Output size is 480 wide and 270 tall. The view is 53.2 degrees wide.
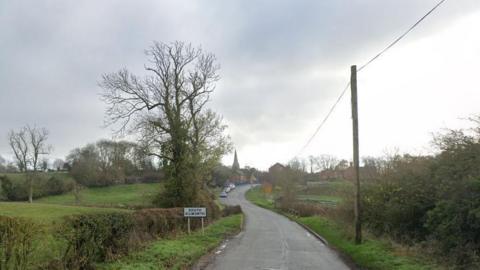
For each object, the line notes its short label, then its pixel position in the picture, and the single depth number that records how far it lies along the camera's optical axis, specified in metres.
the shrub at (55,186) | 92.25
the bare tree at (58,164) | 133.62
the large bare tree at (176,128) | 38.50
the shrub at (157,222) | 18.25
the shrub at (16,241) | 8.23
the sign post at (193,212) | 24.72
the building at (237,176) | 176.15
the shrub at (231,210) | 58.26
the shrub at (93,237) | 10.54
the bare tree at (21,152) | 86.35
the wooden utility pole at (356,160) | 20.81
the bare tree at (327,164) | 110.45
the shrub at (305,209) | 52.29
